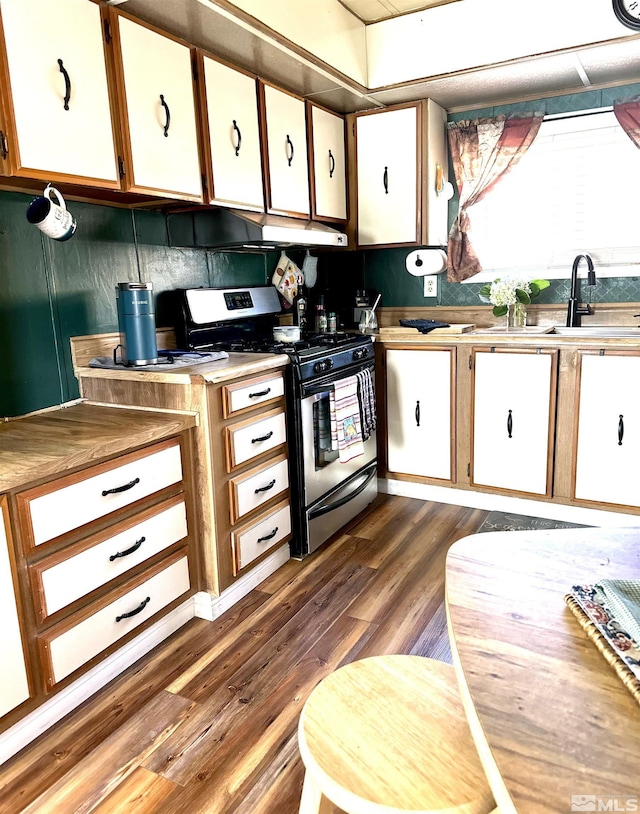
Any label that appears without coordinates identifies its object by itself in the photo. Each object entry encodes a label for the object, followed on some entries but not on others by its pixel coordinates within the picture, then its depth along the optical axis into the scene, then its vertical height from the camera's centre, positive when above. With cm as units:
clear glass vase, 330 -17
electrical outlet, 365 +2
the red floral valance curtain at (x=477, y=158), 335 +71
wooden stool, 96 -79
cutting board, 323 -22
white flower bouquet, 323 -3
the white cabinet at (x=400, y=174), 330 +63
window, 316 +42
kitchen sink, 312 -25
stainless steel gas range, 267 -41
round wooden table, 61 -49
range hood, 260 +29
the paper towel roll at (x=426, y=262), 349 +15
